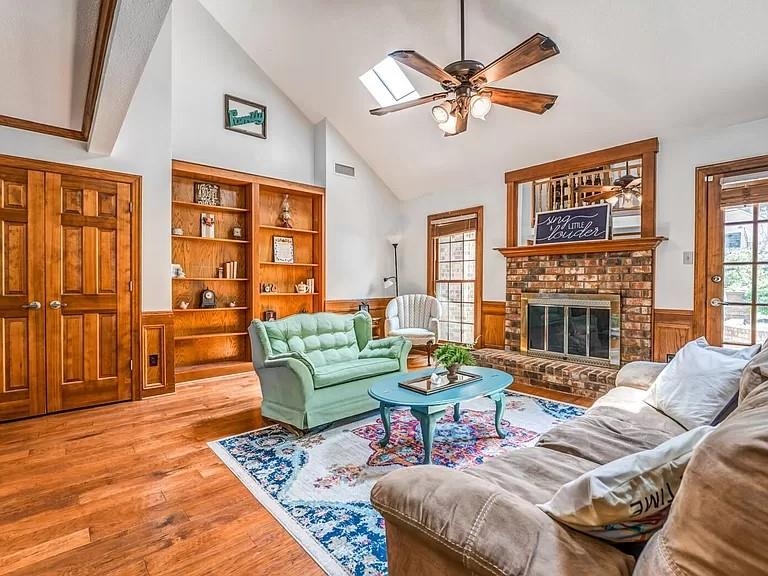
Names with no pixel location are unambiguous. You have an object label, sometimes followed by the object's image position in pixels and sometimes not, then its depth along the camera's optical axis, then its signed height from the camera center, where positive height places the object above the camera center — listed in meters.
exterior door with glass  3.67 +0.26
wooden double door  3.42 -0.06
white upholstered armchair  5.61 -0.47
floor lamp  6.61 +0.14
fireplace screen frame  4.40 -0.30
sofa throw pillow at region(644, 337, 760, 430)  1.92 -0.50
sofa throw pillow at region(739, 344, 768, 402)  1.49 -0.34
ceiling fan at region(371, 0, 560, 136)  2.67 +1.52
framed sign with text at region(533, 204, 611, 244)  4.60 +0.73
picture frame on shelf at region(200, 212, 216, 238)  5.04 +0.74
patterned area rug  1.80 -1.13
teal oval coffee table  2.49 -0.72
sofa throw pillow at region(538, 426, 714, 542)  0.89 -0.47
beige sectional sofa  0.62 -0.55
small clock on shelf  5.02 -0.17
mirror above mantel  4.26 +1.28
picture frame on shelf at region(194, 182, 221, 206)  5.02 +1.15
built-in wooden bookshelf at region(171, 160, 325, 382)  4.95 +0.28
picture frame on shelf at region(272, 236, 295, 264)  5.70 +0.51
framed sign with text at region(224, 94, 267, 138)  5.14 +2.20
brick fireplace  4.20 -0.03
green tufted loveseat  3.00 -0.67
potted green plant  2.91 -0.52
